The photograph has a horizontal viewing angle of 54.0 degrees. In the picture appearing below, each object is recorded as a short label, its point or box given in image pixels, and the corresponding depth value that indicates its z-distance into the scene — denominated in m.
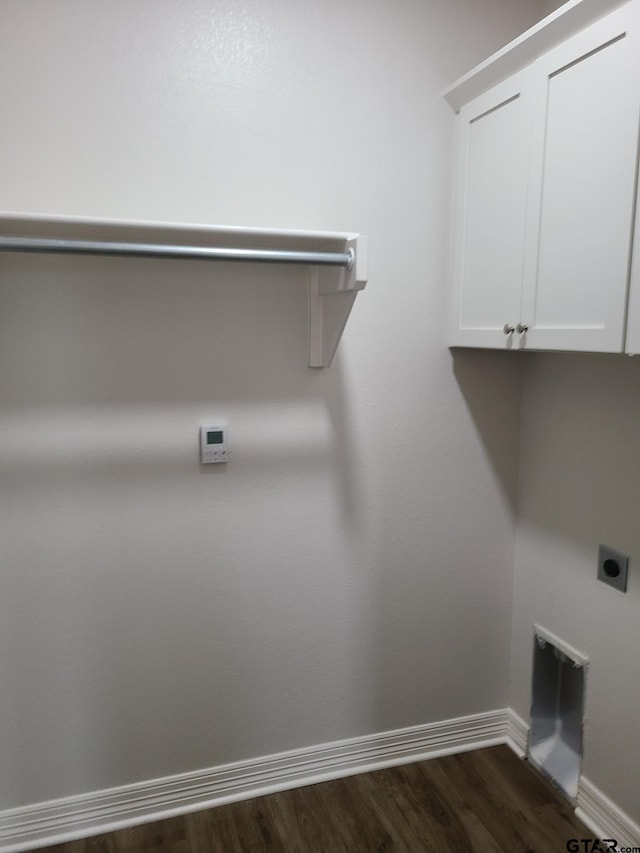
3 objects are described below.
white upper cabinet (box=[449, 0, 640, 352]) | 1.33
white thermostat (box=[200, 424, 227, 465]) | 1.78
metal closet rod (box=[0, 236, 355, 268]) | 1.33
